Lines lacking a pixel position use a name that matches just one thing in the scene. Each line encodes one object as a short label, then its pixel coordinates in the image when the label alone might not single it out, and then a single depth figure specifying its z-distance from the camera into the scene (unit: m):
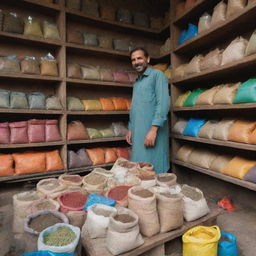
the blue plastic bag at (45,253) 0.86
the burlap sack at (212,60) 2.26
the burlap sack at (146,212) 1.16
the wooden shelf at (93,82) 2.67
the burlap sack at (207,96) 2.32
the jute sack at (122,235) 1.01
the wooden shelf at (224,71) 1.95
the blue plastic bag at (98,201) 1.27
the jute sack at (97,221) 1.11
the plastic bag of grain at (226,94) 2.10
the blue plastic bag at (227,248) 1.30
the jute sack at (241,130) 1.96
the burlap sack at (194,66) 2.50
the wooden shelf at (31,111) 2.32
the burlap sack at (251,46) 1.82
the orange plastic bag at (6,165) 2.30
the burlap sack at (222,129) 2.18
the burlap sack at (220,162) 2.24
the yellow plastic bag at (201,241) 1.17
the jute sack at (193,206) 1.33
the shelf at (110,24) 2.74
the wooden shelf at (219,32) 1.99
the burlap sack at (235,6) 2.00
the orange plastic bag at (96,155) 2.80
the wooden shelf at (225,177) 1.89
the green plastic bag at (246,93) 1.86
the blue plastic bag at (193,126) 2.55
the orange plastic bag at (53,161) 2.52
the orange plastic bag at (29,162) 2.38
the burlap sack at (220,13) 2.19
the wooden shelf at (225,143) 1.91
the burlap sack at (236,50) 2.01
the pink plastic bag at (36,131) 2.46
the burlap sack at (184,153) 2.75
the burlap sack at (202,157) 2.43
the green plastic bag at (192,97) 2.57
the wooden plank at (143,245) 1.05
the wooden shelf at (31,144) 2.35
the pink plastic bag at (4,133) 2.34
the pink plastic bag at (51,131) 2.55
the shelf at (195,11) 2.51
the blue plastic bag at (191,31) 2.64
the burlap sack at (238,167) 1.99
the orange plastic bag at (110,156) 2.89
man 2.25
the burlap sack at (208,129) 2.34
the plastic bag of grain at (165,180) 1.50
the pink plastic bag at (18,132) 2.39
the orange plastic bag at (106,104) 2.91
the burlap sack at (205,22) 2.39
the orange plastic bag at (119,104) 3.00
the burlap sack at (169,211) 1.20
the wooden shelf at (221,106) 1.91
